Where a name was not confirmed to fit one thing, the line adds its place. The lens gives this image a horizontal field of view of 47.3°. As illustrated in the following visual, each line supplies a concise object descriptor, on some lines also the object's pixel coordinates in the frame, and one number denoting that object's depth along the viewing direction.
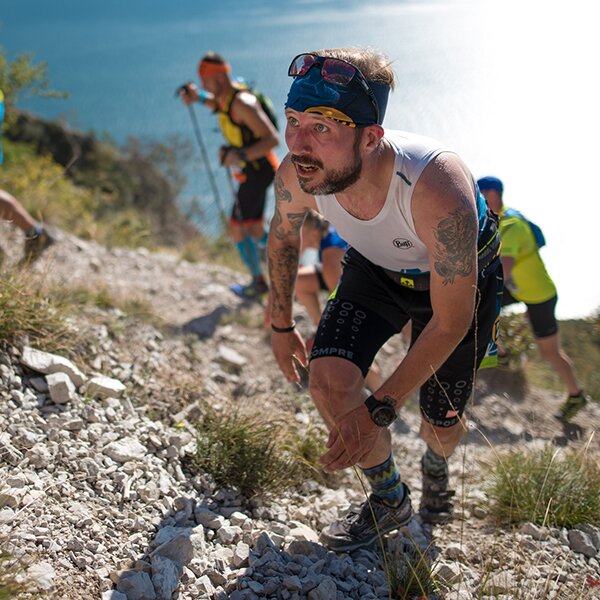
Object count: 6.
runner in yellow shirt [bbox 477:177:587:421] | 5.20
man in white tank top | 2.66
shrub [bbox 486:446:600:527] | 3.59
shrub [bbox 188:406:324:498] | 3.58
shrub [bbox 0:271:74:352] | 3.80
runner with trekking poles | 6.48
